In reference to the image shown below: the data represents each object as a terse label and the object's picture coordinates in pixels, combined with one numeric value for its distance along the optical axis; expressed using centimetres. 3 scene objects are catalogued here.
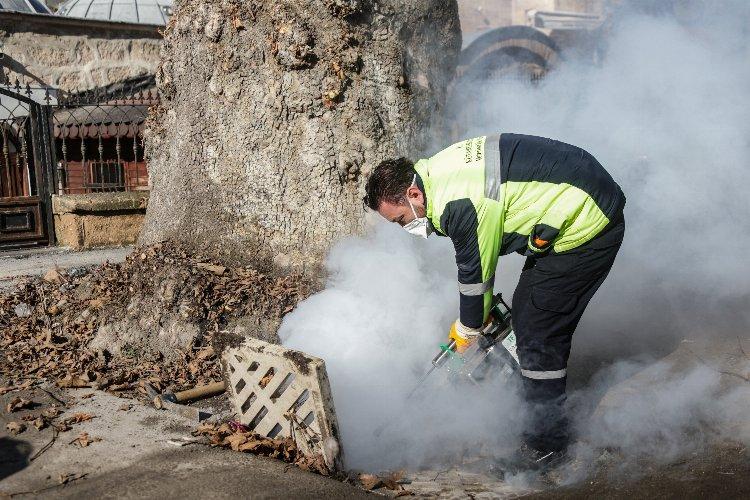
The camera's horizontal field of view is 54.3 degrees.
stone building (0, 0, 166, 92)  1383
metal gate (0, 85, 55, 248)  903
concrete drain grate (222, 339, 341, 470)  370
